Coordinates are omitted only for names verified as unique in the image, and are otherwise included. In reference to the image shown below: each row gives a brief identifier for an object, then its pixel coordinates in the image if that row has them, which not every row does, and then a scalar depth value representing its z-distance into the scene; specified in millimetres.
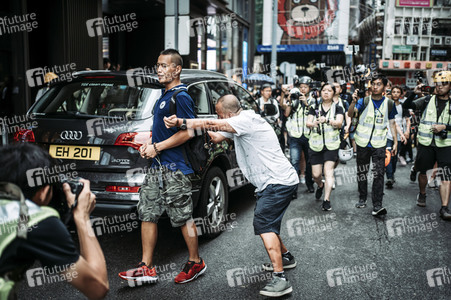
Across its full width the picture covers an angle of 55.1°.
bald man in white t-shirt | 3510
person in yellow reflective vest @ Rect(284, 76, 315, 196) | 7066
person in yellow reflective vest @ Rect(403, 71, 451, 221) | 5898
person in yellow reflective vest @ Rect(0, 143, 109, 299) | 1572
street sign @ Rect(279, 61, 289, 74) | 17631
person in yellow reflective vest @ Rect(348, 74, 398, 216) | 6016
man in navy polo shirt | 3604
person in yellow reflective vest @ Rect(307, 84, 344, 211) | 6336
